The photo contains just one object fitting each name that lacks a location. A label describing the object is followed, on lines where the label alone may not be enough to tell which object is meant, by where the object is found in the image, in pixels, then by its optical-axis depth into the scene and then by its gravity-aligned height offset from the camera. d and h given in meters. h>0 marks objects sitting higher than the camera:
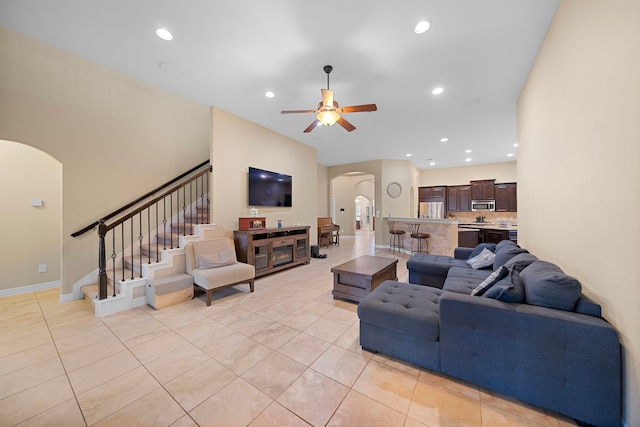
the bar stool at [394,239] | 7.40 -0.88
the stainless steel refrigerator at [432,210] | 9.49 +0.14
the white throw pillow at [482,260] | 3.30 -0.72
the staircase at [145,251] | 2.98 -0.59
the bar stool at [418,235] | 6.34 -0.62
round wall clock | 8.17 +0.88
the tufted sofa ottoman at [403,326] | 1.77 -0.94
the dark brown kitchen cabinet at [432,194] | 9.53 +0.84
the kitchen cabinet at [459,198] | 9.05 +0.61
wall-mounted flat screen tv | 4.76 +0.59
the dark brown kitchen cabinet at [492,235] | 6.12 -0.64
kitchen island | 6.18 -0.58
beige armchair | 3.16 -0.81
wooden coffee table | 3.01 -0.91
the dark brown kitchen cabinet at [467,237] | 6.47 -0.71
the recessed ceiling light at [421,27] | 2.26 +1.92
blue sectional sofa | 1.30 -0.87
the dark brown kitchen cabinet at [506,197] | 8.23 +0.58
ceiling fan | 2.79 +1.32
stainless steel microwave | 8.56 +0.30
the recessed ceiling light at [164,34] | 2.38 +1.95
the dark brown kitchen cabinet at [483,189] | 8.62 +0.91
